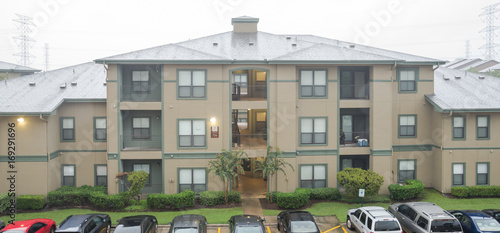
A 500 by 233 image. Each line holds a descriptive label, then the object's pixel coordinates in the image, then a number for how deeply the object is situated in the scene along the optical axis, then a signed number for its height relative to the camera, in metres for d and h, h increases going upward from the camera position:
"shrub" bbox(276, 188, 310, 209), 21.77 -5.39
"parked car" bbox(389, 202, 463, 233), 16.25 -5.13
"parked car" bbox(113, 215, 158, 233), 15.95 -5.22
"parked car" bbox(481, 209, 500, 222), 18.08 -5.20
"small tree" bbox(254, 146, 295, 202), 22.42 -3.32
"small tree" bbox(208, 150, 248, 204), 21.94 -3.39
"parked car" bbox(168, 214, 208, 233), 15.80 -5.16
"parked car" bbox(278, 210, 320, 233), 16.36 -5.26
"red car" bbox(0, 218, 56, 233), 15.84 -5.25
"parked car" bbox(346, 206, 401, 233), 16.25 -5.14
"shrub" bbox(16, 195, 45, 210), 21.80 -5.54
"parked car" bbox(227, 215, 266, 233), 15.76 -5.13
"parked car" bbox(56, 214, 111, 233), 15.91 -5.20
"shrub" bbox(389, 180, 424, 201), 23.09 -5.15
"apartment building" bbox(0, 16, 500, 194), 23.20 -0.61
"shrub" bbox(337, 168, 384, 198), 21.88 -4.32
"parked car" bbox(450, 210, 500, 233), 16.48 -5.25
